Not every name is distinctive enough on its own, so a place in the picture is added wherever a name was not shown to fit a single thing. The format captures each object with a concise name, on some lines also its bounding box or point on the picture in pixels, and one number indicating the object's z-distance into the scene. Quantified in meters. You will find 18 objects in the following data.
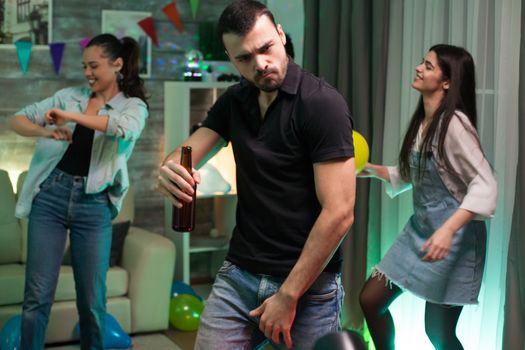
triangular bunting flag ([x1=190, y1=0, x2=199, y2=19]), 5.24
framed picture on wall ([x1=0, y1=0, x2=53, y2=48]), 4.75
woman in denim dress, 2.90
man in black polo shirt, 1.92
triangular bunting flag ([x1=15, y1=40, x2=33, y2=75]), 4.78
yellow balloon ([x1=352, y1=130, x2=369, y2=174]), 2.96
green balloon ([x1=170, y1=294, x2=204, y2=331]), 4.47
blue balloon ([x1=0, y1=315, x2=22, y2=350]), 3.75
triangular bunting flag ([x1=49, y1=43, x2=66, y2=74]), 4.85
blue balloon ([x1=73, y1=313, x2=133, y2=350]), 4.07
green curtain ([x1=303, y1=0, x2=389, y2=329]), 4.13
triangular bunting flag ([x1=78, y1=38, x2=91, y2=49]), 4.89
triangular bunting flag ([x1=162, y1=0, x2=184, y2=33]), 5.20
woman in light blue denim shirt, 3.28
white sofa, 4.12
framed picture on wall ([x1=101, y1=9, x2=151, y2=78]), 5.01
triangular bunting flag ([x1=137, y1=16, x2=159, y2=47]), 5.09
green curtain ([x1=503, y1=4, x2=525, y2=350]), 3.28
